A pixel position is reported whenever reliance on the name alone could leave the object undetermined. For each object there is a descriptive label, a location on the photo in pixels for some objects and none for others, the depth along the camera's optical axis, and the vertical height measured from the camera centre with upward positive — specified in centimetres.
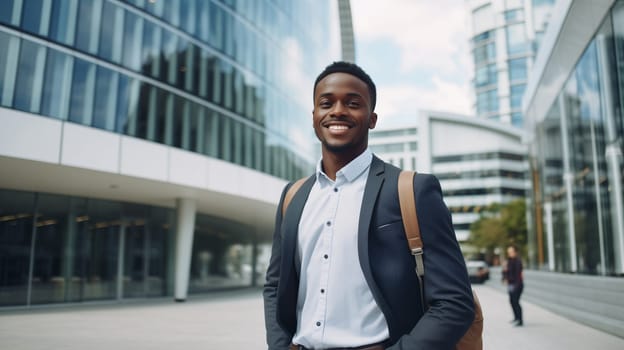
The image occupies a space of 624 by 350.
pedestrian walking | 1217 -92
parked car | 3322 -202
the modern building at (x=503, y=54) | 9081 +3278
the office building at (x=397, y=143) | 8469 +1570
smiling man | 171 -6
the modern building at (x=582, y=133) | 1588 +409
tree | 5284 +123
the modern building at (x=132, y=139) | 1416 +314
